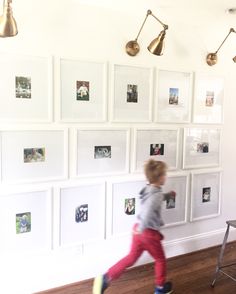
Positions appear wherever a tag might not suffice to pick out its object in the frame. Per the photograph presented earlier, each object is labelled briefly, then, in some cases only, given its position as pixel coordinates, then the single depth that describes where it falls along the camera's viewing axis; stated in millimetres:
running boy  1612
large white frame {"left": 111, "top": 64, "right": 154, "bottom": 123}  1877
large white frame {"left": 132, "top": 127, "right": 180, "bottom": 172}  1990
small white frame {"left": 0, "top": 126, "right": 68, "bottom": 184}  1592
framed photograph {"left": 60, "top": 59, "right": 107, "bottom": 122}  1722
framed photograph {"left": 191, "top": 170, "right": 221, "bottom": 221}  2275
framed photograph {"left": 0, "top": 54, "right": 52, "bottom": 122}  1560
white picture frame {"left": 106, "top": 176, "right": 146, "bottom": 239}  1937
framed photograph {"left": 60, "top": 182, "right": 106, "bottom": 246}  1790
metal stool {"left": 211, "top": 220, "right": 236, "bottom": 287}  1853
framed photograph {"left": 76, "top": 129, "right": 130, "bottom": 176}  1810
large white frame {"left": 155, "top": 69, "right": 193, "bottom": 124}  2043
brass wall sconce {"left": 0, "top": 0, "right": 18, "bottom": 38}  1279
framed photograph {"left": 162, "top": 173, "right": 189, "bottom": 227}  2159
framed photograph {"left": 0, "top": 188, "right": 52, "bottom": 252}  1623
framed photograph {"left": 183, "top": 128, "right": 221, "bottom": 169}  2199
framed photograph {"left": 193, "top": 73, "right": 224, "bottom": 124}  2202
